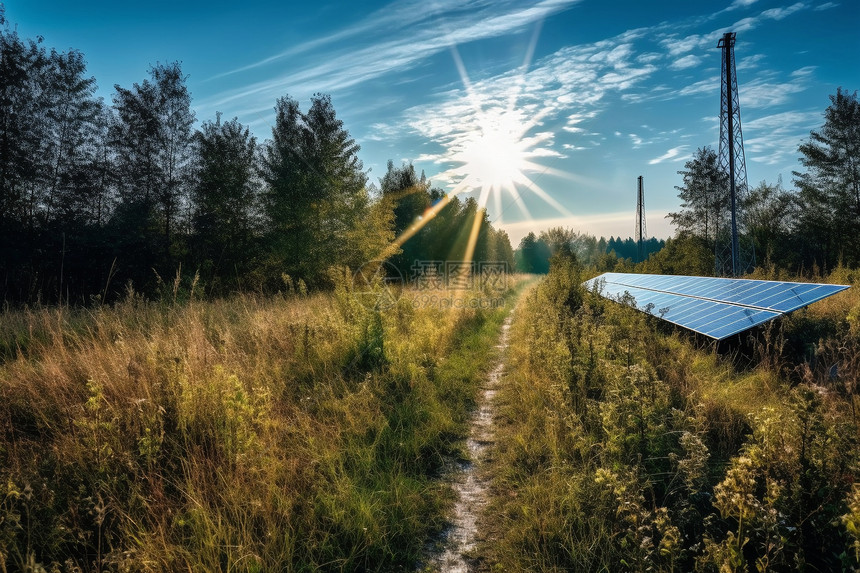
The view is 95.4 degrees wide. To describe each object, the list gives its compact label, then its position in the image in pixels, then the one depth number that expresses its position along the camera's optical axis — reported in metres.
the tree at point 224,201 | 23.89
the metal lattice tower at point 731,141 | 16.47
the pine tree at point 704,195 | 30.52
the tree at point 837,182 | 26.14
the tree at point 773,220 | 33.16
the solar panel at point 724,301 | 7.30
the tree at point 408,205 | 41.16
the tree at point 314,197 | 21.67
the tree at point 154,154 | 21.30
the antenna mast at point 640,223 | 32.06
